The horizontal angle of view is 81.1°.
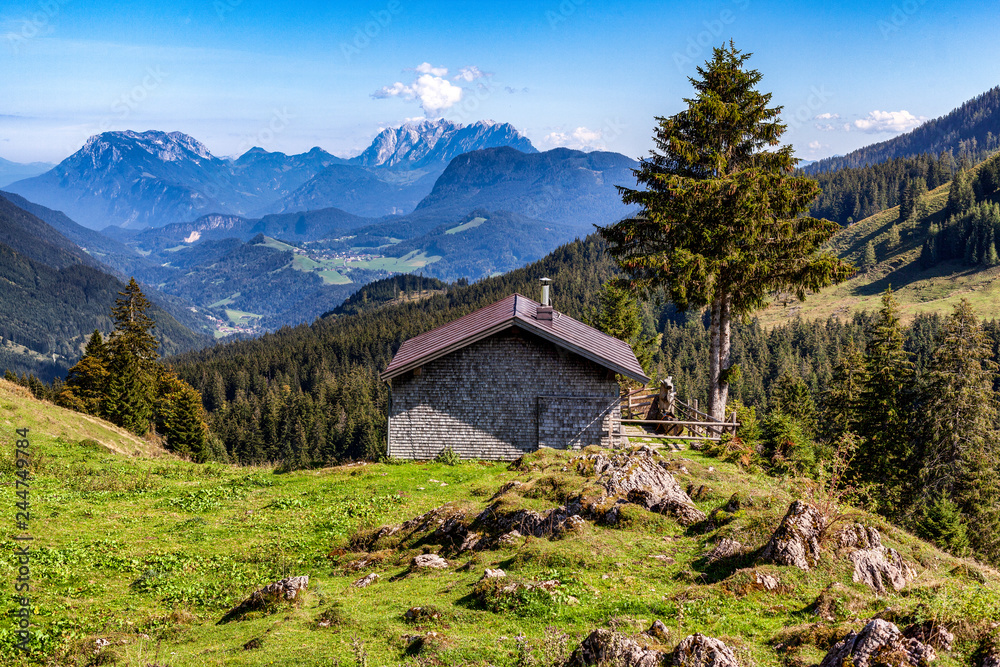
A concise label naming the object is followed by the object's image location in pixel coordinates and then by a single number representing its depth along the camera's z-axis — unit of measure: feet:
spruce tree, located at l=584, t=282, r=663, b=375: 160.97
